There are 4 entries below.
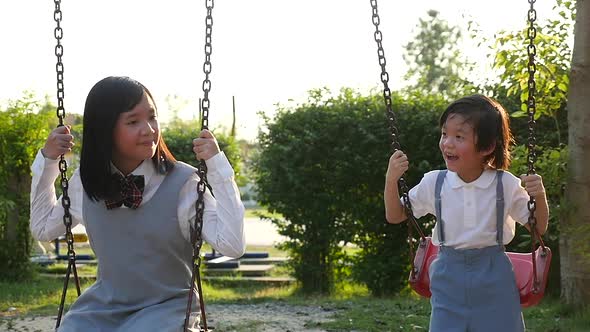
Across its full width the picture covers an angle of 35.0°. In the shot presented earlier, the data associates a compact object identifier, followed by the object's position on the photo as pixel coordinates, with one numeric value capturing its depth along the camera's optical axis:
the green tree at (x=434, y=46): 45.00
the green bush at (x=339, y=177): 9.63
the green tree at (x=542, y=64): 7.61
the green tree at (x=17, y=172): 10.87
